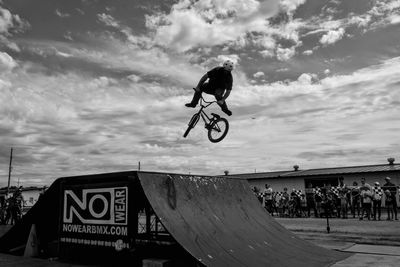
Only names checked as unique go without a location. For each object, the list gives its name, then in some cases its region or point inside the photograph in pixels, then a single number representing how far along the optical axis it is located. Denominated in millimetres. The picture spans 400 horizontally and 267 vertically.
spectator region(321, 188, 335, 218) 16316
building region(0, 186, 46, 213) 34769
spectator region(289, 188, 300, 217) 17828
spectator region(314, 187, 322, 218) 17106
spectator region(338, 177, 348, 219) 16234
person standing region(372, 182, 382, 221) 14445
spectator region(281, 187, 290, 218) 18578
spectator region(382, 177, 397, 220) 14219
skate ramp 5762
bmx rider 7914
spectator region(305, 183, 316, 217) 17250
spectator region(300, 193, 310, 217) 18836
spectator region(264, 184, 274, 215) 17938
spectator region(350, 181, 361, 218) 16188
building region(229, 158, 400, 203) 23922
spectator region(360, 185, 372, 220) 14625
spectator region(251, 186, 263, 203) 18538
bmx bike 9180
